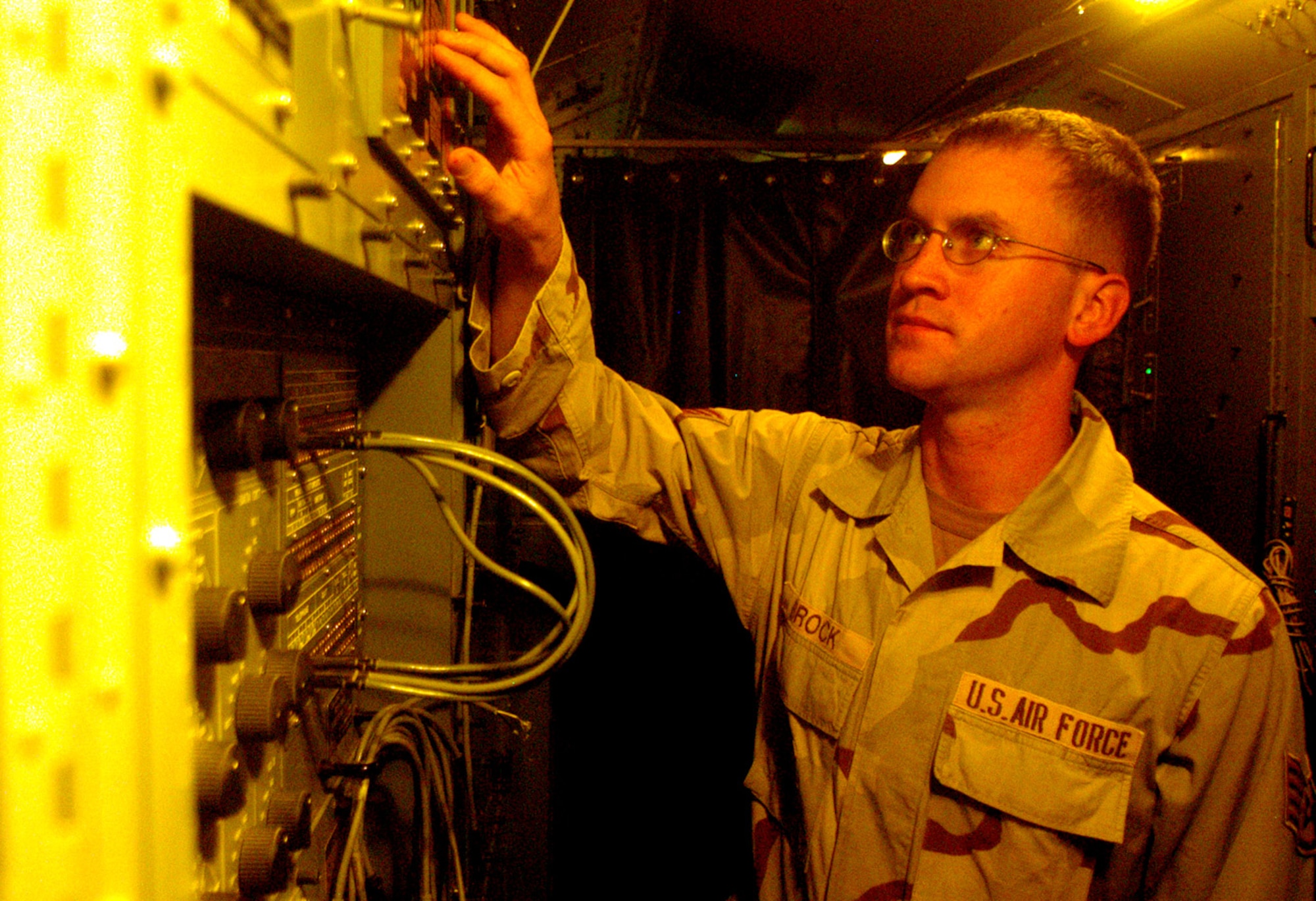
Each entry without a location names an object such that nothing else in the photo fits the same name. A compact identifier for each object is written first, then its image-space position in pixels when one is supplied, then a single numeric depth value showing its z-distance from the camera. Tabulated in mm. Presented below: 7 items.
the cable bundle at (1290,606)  1649
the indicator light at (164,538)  293
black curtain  2195
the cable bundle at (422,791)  908
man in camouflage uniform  972
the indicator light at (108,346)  274
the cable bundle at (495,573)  856
